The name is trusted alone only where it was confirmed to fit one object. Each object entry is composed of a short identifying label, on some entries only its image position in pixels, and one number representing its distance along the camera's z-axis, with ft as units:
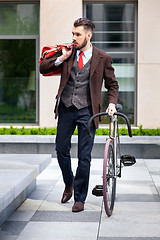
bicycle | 17.74
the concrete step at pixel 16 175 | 15.79
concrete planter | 37.22
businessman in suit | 18.76
